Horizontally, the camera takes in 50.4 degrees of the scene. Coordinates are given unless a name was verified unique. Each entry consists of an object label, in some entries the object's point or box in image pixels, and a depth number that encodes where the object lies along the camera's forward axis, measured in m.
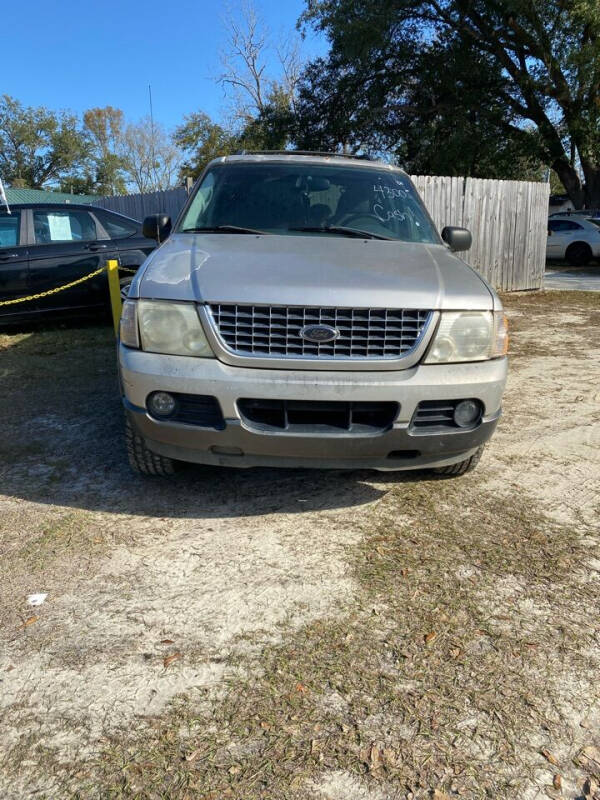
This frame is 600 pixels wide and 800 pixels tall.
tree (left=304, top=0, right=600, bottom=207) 19.47
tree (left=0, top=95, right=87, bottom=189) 63.50
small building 39.53
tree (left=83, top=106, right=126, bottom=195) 65.12
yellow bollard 7.02
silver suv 2.89
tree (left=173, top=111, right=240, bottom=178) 46.62
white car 18.62
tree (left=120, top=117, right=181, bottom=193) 54.72
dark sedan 7.91
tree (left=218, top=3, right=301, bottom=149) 26.05
